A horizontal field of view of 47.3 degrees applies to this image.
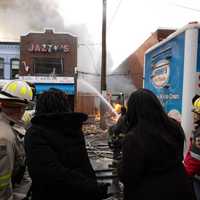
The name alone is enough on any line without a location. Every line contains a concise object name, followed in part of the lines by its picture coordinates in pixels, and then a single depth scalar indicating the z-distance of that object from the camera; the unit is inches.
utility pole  507.5
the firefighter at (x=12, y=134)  60.6
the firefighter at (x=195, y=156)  86.1
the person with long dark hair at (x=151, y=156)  65.9
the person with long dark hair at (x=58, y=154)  61.6
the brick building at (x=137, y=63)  711.4
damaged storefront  823.0
